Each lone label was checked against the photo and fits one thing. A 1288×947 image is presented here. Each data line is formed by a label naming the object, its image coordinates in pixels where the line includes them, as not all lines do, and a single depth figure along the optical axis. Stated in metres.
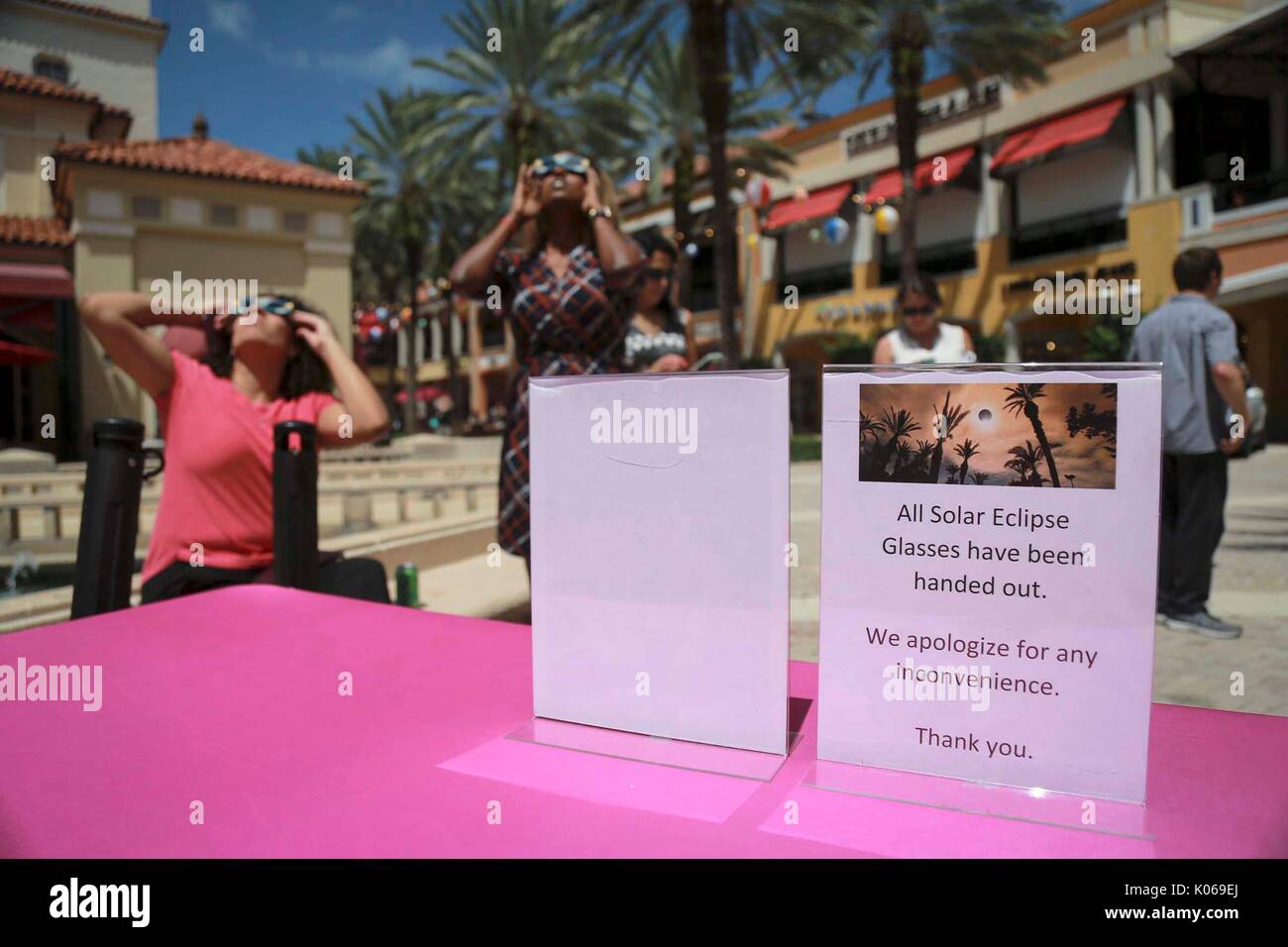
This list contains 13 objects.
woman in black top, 3.48
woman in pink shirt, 2.08
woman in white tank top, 3.84
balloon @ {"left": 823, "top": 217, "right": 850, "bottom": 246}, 18.06
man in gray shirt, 3.49
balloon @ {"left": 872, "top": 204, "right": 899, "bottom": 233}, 16.89
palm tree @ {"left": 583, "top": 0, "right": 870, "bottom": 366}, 13.18
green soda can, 3.65
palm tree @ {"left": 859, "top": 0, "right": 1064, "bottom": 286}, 15.52
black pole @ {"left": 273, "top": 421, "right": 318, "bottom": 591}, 1.87
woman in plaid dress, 2.39
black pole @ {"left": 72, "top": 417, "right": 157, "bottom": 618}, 1.73
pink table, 0.53
